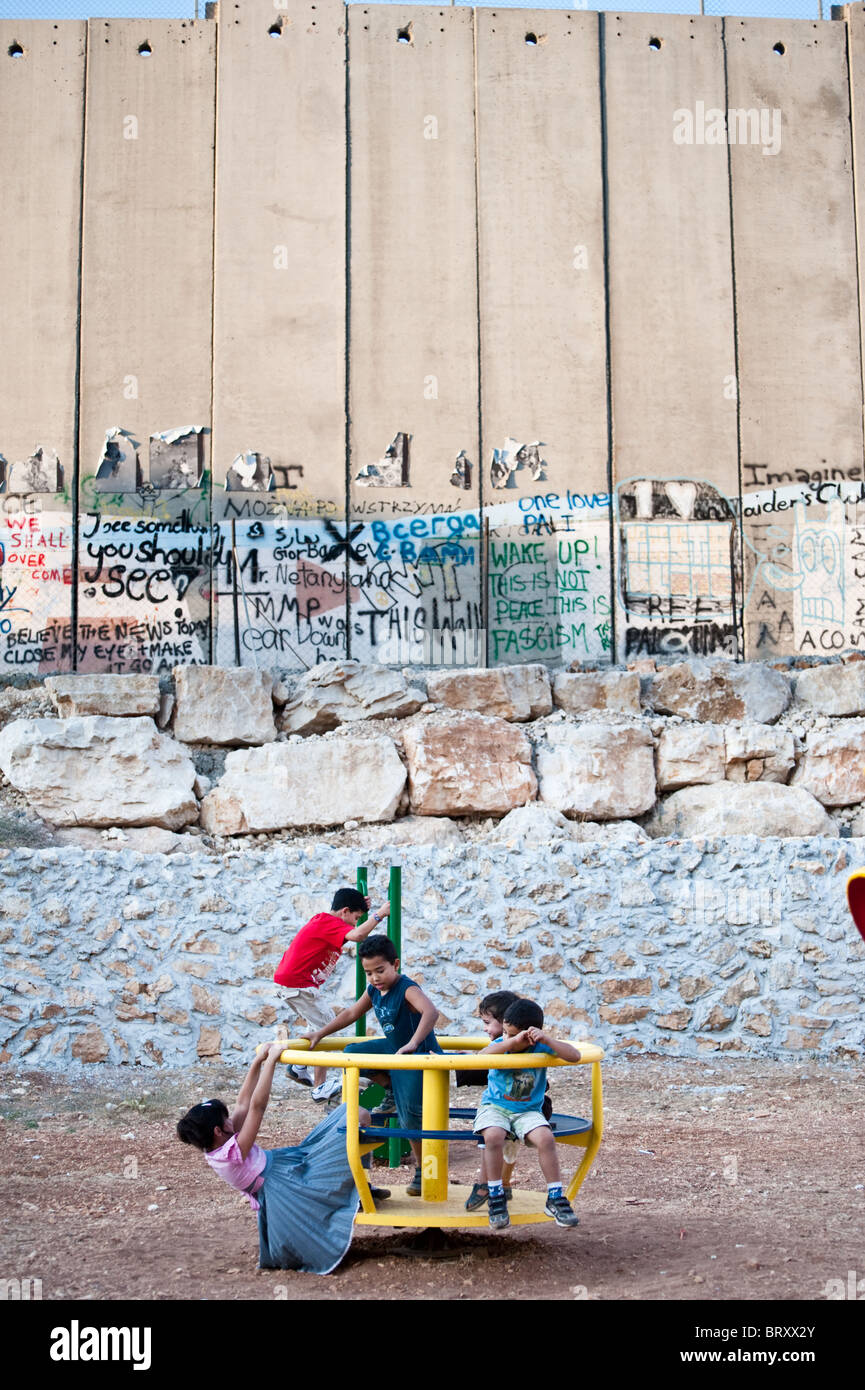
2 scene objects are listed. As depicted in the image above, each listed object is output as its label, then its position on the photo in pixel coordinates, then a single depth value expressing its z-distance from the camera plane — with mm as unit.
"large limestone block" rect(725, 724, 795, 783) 9977
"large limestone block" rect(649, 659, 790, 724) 10289
